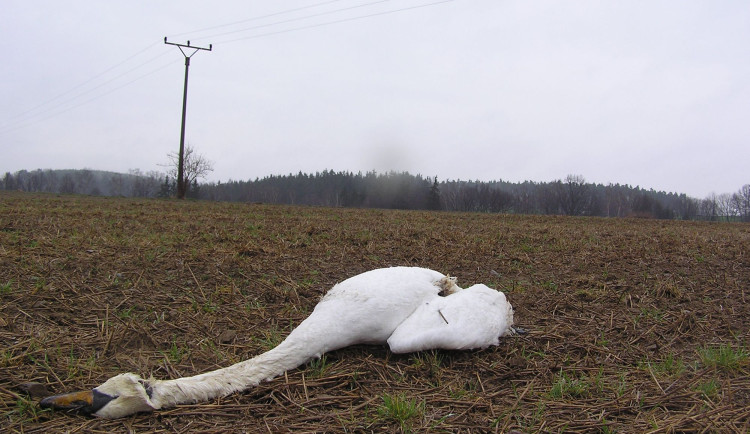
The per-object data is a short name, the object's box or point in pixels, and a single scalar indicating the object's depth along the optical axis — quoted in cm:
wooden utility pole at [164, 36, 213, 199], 2817
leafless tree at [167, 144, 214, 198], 3816
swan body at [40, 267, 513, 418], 224
